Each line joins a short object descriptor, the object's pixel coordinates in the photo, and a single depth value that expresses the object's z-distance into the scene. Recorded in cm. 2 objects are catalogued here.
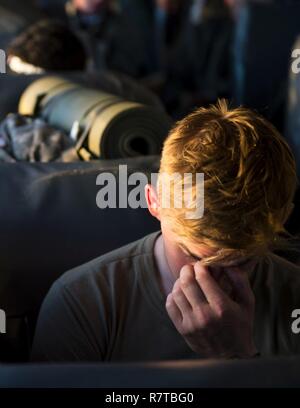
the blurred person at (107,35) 369
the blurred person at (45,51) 199
